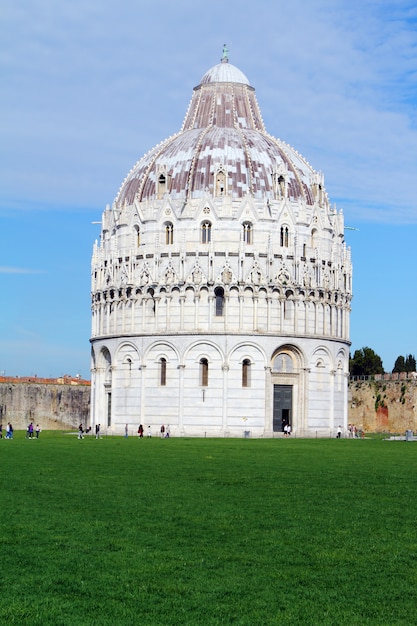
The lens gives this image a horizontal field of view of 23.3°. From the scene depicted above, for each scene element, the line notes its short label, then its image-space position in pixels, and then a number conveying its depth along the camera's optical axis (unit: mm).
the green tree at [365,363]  129375
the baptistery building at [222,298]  77250
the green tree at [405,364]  125000
